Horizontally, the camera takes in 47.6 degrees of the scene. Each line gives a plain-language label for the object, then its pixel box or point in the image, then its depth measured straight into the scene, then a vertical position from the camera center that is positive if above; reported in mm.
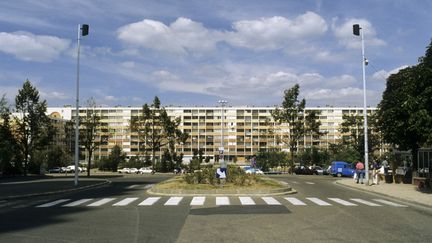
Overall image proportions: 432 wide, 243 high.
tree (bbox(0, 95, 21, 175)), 51031 +982
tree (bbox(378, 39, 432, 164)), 23906 +2693
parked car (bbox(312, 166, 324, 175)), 83125 -2966
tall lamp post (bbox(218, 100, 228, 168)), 26931 -555
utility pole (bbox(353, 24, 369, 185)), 34697 +3004
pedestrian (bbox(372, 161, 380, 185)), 35906 -1561
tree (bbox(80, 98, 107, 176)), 62625 +3194
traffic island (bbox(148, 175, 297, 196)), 24203 -1767
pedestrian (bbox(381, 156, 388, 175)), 40138 -1012
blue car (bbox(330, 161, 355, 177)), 66500 -2066
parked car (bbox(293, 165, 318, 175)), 75312 -2597
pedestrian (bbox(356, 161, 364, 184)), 36844 -1300
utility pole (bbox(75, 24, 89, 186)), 32375 +2948
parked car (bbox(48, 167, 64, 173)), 109188 -3334
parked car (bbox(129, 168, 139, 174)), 90500 -3021
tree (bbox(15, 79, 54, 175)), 57344 +3873
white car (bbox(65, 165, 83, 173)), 111275 -3263
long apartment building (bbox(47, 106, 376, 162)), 158750 +8776
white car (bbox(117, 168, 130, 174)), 93475 -3048
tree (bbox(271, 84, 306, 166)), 62812 +5255
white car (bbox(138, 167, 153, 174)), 88750 -2828
